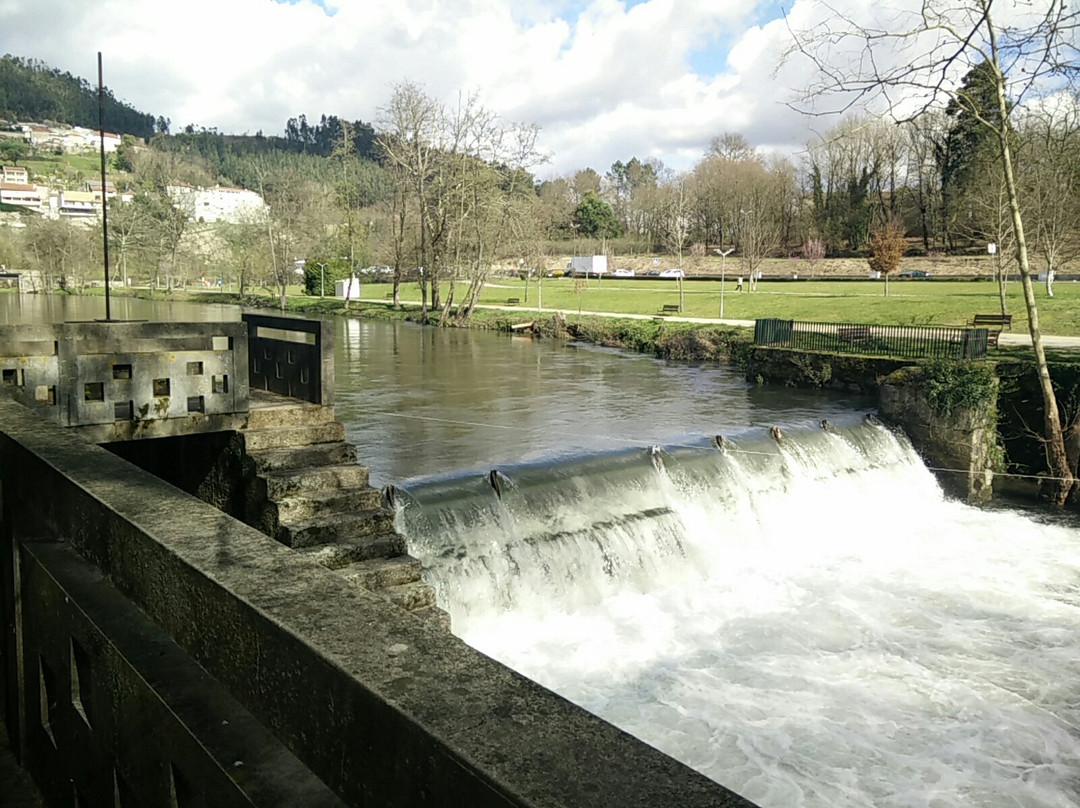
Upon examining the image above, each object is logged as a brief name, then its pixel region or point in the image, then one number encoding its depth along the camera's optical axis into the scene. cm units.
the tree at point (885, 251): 5312
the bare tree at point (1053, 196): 3002
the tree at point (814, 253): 7199
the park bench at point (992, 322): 3008
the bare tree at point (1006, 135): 1512
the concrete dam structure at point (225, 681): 186
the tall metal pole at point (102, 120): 978
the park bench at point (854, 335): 2580
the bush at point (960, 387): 2020
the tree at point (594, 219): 11194
